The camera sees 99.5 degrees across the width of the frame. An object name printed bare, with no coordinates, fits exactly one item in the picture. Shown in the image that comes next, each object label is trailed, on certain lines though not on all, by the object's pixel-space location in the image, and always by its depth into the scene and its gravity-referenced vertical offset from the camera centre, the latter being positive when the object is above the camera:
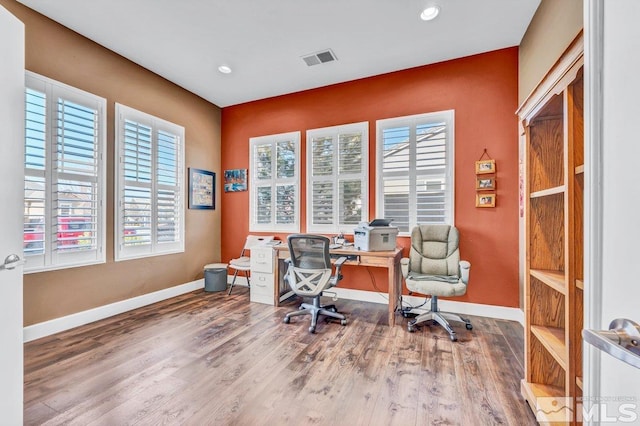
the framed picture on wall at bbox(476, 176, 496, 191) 3.10 +0.36
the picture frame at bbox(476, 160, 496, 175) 3.09 +0.55
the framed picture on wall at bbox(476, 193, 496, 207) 3.10 +0.16
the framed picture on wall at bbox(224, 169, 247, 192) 4.57 +0.56
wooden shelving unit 1.47 -0.17
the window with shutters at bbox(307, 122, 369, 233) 3.77 +0.51
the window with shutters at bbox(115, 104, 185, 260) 3.24 +0.35
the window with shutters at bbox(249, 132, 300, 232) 4.20 +0.49
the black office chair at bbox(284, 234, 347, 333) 2.83 -0.60
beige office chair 2.66 -0.61
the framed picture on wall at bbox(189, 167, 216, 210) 4.18 +0.38
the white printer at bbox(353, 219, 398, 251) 3.07 -0.26
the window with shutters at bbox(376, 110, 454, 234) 3.35 +0.57
